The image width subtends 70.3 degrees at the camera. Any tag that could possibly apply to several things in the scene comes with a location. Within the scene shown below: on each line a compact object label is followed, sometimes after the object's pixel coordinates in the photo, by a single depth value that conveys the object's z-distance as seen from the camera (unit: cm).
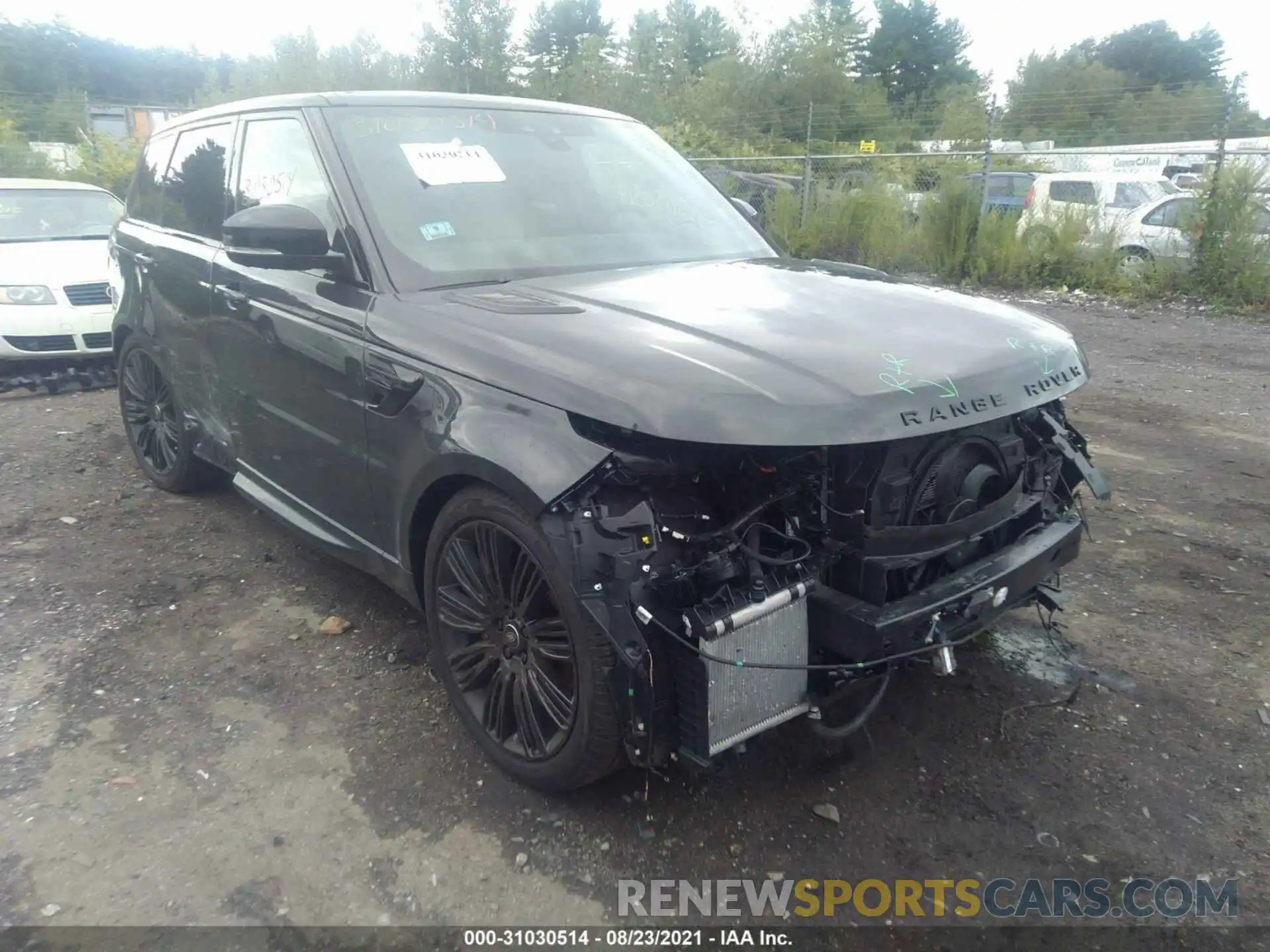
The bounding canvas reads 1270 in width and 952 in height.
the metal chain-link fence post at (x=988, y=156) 1197
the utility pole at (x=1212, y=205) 1020
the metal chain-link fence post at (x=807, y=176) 1368
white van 1164
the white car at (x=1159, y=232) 1052
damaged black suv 217
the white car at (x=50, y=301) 715
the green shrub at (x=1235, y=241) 987
